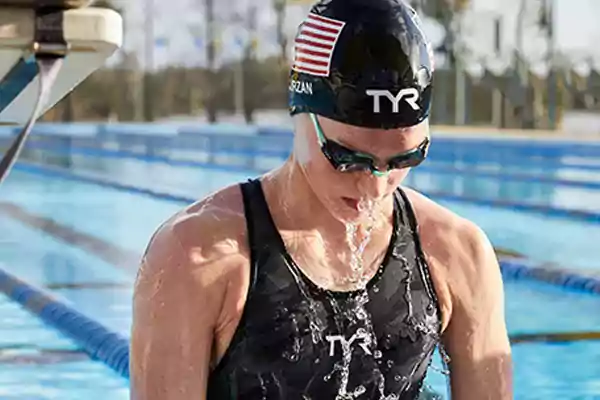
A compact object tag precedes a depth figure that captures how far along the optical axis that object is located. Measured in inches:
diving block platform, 93.3
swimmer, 84.4
